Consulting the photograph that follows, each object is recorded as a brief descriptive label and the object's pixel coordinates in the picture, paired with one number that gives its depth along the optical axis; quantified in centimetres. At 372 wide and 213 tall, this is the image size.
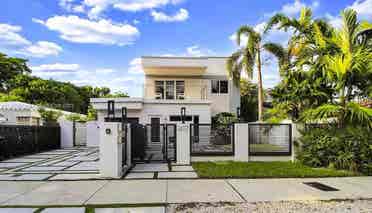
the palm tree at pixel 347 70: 843
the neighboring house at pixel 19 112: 1992
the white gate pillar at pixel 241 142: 1062
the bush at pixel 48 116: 2031
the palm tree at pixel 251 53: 1739
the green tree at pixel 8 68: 3681
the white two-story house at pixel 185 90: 1777
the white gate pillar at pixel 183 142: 1037
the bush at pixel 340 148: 822
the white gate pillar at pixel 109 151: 775
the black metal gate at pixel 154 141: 1068
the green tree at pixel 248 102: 2725
